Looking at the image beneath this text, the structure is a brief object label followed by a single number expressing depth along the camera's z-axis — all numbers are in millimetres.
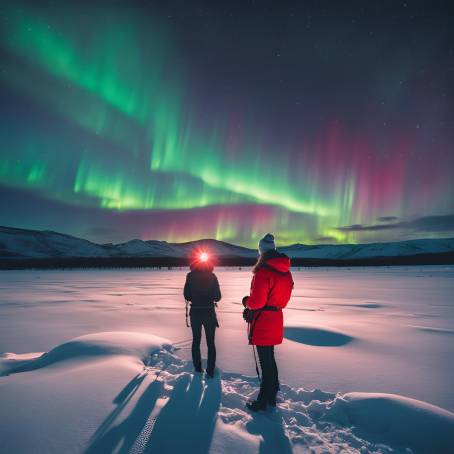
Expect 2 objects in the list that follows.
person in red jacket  3629
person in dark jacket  5062
